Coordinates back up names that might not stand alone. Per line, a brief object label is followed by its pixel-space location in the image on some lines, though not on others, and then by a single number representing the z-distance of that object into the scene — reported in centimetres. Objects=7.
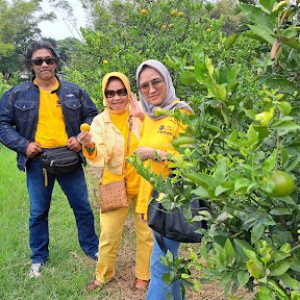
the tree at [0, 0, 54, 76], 3055
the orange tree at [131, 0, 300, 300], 70
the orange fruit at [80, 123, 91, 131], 220
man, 259
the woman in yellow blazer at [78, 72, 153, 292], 236
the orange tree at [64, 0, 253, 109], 357
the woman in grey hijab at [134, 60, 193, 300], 183
